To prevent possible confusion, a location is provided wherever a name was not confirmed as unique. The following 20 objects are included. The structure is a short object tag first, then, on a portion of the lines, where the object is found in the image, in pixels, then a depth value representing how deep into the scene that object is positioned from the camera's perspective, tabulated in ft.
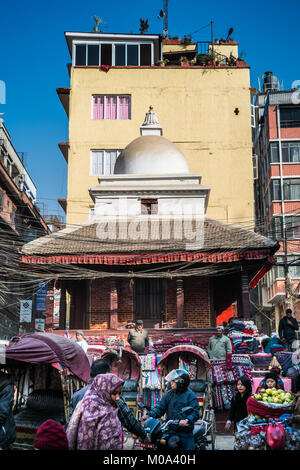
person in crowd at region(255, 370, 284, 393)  29.45
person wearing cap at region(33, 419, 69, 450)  17.12
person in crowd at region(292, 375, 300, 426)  25.43
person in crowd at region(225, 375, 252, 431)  30.89
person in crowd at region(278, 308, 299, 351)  55.72
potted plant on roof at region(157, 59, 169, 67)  115.65
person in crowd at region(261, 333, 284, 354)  51.37
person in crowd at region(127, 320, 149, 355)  50.55
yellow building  107.45
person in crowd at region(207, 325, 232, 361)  46.01
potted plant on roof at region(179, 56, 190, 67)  116.78
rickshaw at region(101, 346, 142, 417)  45.70
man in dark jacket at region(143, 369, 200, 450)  25.26
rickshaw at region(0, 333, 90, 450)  33.50
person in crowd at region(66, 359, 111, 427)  23.80
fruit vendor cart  24.11
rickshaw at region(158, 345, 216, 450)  42.27
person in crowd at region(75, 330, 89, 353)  47.96
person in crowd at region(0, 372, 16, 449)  24.91
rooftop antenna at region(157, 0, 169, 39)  142.49
